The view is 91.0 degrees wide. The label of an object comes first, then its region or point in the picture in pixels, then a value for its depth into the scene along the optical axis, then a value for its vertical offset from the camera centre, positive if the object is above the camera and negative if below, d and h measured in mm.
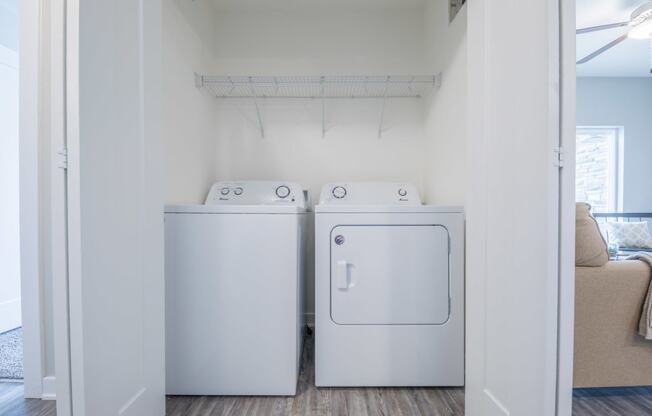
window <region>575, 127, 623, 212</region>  4215 +515
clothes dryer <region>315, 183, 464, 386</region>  1546 -463
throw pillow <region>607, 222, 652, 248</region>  3551 -345
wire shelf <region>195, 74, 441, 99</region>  2102 +813
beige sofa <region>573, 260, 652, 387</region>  1397 -542
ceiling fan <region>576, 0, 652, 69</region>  2020 +1198
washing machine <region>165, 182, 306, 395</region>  1475 -438
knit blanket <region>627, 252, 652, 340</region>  1355 -485
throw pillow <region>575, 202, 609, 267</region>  1392 -183
